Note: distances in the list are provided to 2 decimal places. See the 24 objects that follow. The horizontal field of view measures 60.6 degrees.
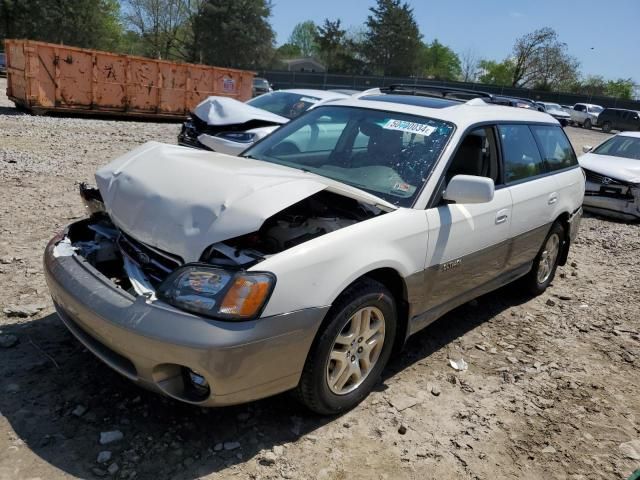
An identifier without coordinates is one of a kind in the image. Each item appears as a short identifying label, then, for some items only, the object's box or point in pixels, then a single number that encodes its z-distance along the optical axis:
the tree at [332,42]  67.19
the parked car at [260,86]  32.62
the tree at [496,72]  75.39
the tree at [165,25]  57.72
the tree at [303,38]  103.62
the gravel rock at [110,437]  2.62
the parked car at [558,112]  34.22
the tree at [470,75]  83.94
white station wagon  2.45
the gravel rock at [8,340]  3.32
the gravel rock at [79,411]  2.78
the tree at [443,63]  91.56
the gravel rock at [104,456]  2.50
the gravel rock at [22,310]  3.69
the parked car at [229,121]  8.32
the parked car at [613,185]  8.76
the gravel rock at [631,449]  3.01
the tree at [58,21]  42.72
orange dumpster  14.92
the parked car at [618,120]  34.31
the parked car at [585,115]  38.00
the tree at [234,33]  51.94
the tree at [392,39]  64.12
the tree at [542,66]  63.88
